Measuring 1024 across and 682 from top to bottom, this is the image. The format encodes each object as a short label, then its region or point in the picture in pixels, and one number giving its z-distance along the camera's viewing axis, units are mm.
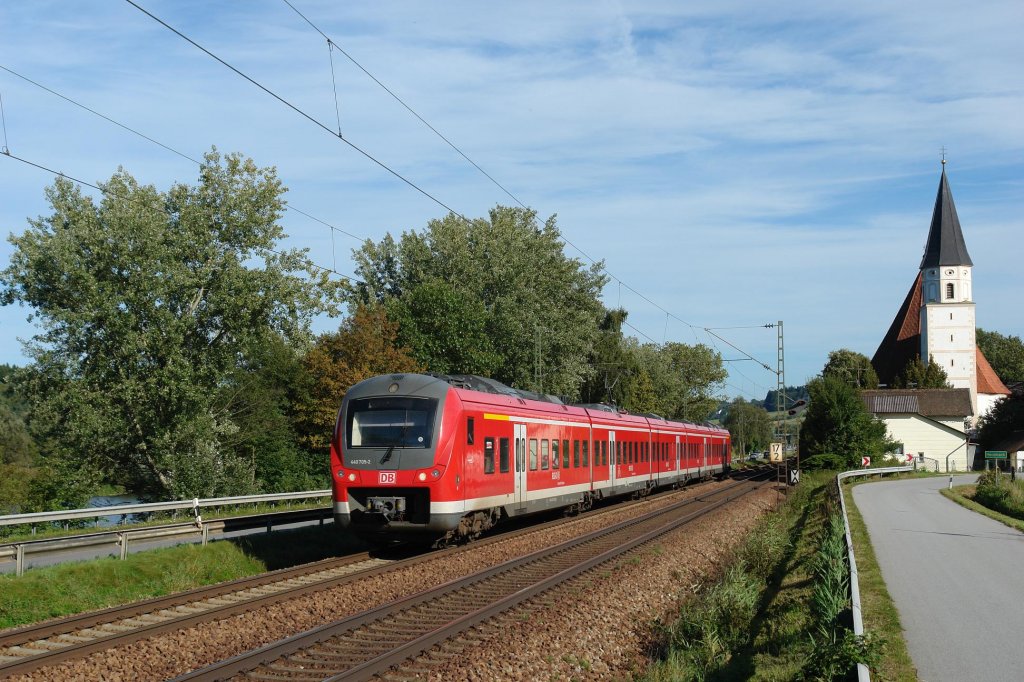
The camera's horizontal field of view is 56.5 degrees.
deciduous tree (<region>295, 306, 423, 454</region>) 39969
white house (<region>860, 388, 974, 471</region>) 67750
